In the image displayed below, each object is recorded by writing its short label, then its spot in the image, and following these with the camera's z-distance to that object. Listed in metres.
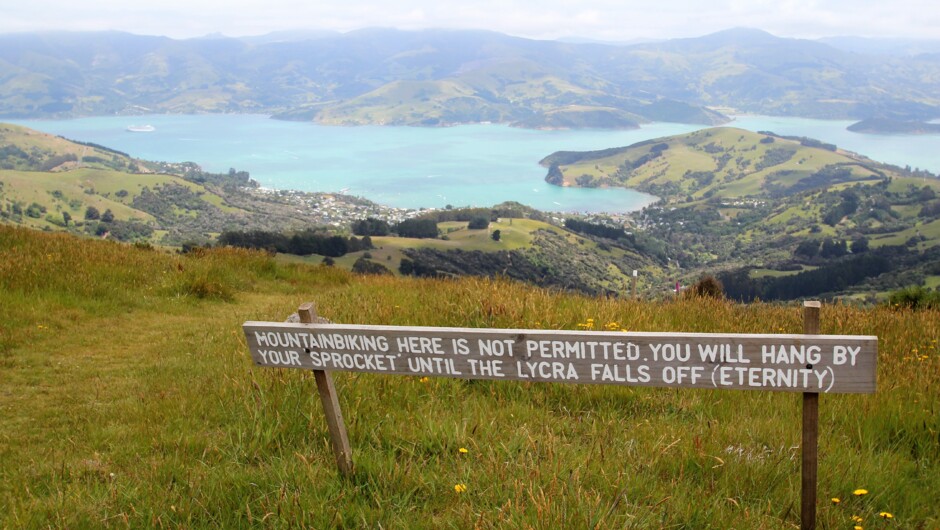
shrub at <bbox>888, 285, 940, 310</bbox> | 10.10
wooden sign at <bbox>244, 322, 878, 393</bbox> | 3.06
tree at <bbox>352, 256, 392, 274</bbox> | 43.94
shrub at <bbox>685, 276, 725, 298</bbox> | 10.83
